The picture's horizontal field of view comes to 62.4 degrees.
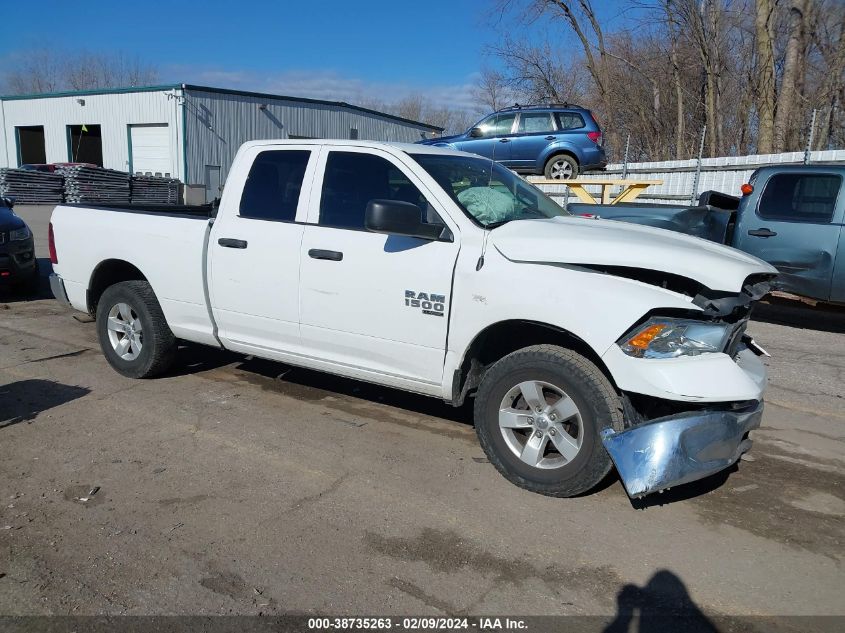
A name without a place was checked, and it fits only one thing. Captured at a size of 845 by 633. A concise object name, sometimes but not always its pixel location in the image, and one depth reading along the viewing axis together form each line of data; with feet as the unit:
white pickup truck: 11.84
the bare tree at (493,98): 119.75
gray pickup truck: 26.21
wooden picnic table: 36.65
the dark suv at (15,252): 31.04
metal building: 104.32
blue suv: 47.34
